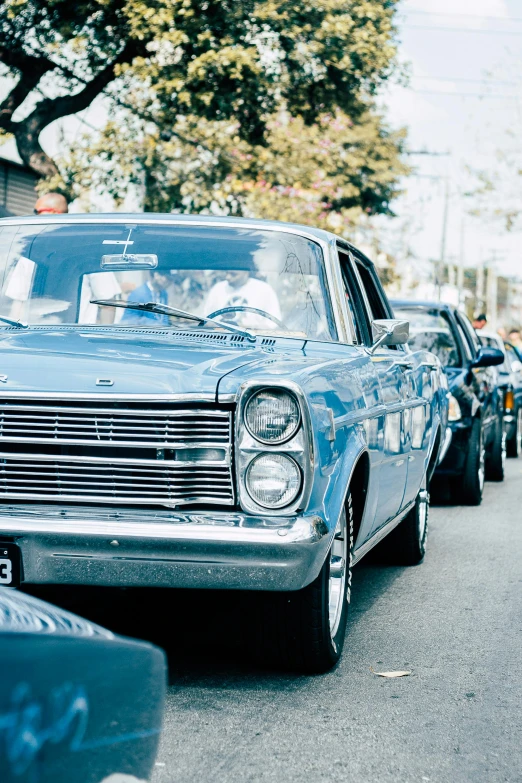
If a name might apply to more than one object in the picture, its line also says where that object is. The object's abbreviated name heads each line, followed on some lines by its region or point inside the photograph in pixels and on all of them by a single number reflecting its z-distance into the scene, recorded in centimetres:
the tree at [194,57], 1479
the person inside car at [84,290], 536
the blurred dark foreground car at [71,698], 187
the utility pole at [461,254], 5640
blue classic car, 399
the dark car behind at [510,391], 1506
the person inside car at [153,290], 551
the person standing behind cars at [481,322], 1789
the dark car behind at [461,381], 1051
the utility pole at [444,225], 4376
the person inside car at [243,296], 533
